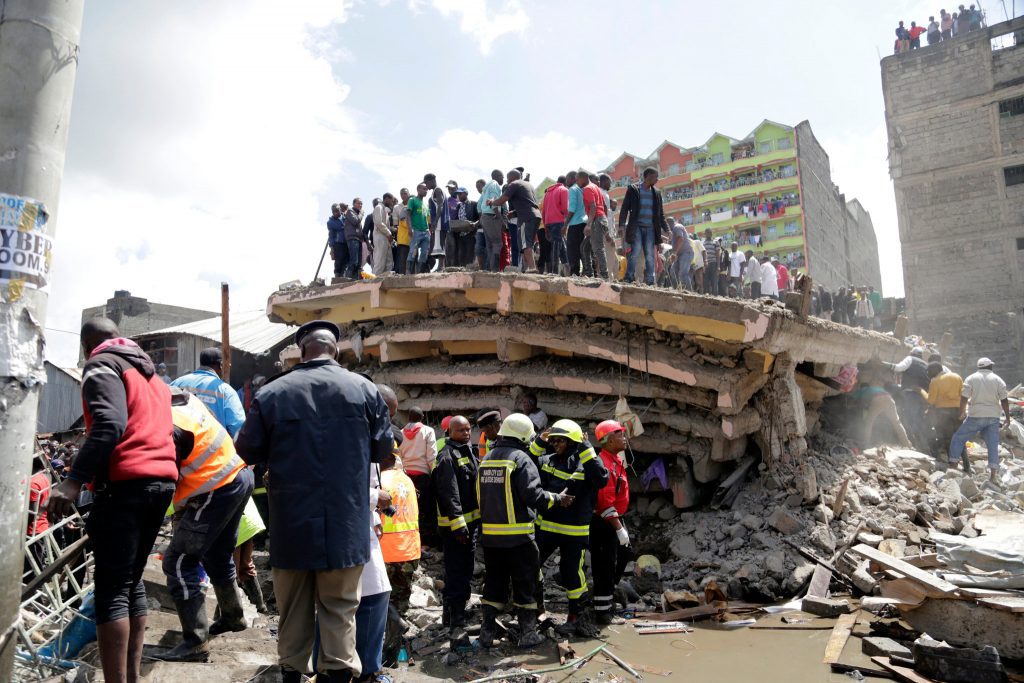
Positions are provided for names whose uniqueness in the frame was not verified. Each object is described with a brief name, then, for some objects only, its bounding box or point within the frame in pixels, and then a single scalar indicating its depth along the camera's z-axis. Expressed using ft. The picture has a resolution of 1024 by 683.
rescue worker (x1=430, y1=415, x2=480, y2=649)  15.71
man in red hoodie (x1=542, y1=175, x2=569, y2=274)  28.81
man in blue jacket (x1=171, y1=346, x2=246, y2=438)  14.24
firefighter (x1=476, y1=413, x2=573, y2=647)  15.24
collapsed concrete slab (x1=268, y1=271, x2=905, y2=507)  22.63
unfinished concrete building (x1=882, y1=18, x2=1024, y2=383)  76.28
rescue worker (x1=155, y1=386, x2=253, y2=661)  11.68
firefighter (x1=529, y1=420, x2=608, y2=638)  16.44
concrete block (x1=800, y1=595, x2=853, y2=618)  16.57
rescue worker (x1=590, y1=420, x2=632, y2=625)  17.25
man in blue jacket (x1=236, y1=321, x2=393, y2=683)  9.00
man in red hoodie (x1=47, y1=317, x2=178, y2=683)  9.11
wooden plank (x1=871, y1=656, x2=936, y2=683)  12.65
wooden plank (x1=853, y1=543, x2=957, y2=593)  14.57
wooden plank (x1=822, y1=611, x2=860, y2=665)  13.97
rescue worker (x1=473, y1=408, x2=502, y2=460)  18.71
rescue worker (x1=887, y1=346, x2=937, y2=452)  35.01
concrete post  8.93
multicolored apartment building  116.57
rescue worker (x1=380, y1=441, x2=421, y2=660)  13.82
